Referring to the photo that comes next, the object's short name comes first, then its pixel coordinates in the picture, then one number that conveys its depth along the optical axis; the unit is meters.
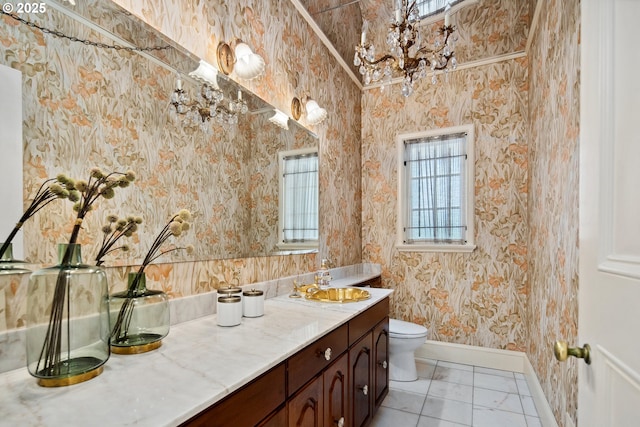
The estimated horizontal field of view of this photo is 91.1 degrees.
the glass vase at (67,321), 0.78
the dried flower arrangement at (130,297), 1.00
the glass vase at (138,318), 0.99
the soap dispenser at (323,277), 2.23
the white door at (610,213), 0.62
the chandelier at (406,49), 1.95
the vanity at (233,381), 0.67
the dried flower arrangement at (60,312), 0.78
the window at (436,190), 3.10
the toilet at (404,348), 2.58
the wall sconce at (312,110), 2.42
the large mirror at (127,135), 0.94
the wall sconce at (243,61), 1.71
